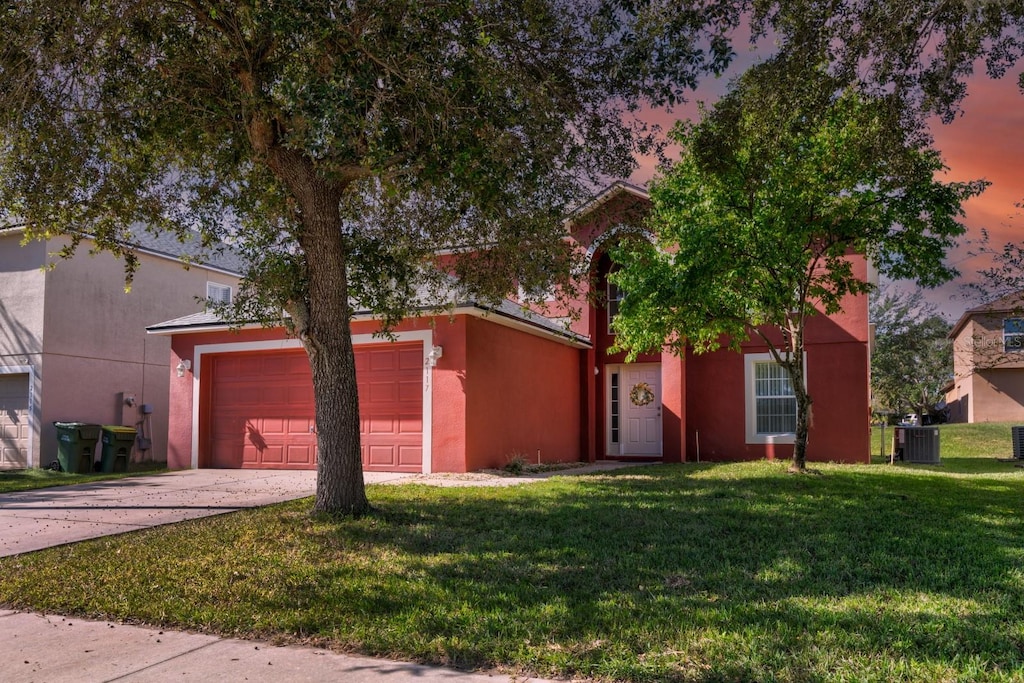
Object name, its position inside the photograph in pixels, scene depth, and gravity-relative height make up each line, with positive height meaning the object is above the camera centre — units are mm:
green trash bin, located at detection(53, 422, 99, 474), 16422 -1082
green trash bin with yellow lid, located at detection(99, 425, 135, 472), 16812 -1185
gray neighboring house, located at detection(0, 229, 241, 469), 17328 +1183
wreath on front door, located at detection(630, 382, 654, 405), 18203 +11
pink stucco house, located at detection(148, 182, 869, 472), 13297 -9
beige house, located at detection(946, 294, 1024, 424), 31422 +530
